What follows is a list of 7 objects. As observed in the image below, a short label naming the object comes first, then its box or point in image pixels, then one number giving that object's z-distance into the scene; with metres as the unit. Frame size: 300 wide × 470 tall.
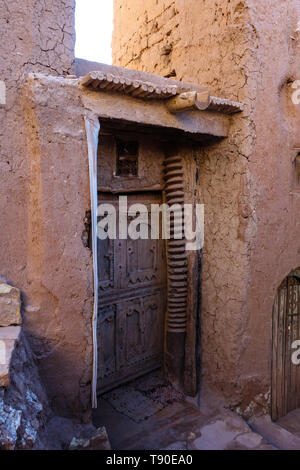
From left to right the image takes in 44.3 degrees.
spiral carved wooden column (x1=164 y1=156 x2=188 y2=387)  4.07
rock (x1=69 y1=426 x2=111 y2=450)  2.39
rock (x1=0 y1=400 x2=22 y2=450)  1.89
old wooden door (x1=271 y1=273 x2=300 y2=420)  4.41
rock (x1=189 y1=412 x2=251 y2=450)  3.32
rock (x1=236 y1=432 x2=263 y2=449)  3.29
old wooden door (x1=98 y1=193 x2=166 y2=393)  3.81
